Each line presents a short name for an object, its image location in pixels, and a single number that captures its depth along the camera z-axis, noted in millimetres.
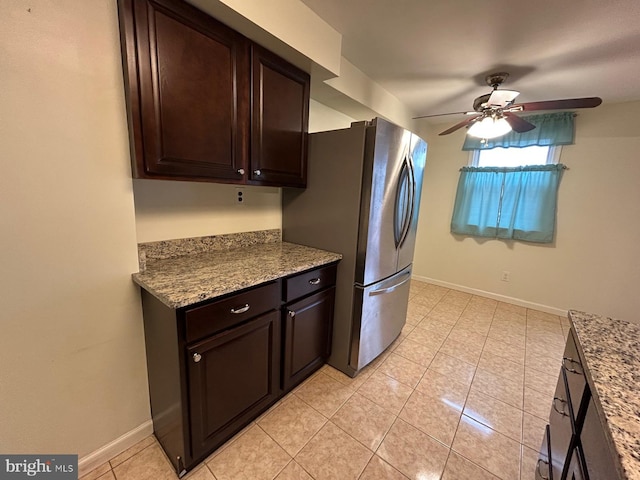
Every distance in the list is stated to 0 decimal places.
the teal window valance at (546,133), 2850
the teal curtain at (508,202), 3035
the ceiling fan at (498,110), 1908
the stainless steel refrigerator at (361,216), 1688
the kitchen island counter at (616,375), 528
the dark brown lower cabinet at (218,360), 1128
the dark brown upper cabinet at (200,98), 1079
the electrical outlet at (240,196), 1872
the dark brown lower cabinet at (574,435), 636
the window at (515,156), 3025
